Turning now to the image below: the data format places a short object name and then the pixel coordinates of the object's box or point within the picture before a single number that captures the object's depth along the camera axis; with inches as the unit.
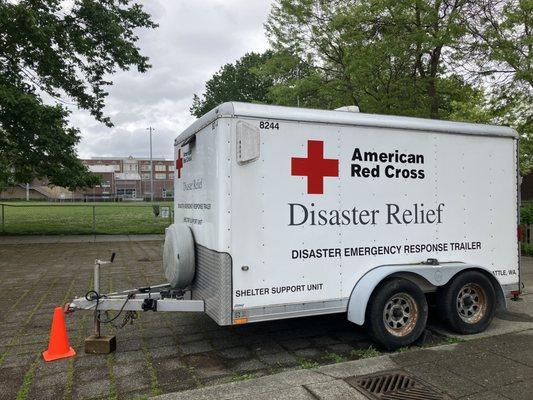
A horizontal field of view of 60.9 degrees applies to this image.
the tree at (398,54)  436.8
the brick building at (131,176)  3646.7
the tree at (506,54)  414.0
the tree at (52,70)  510.0
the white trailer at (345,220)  175.5
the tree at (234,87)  1829.5
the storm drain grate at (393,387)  148.0
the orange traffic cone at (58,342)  189.0
